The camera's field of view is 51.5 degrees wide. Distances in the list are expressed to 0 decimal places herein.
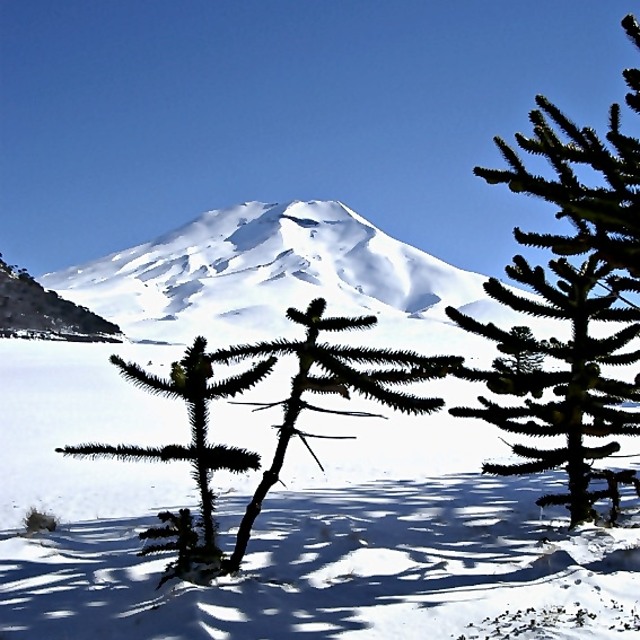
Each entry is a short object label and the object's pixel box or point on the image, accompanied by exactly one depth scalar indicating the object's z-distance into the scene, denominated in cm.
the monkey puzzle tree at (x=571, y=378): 571
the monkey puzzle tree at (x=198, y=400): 407
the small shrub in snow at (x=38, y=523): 666
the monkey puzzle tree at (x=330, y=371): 392
